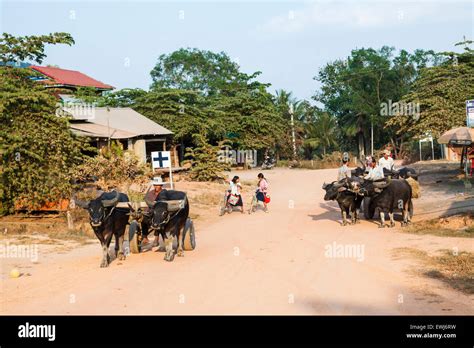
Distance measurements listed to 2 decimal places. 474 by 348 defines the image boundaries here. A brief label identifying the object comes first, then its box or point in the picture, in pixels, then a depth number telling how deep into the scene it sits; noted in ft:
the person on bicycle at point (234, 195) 72.02
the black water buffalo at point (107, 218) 40.47
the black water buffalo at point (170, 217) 42.29
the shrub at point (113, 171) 72.38
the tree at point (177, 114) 143.02
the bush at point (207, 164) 114.32
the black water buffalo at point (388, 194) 56.54
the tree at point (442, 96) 95.45
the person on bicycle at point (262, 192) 73.26
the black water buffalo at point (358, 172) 64.45
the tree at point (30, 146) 64.23
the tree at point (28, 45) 69.46
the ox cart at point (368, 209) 59.97
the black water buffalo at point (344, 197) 57.88
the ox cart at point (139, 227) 43.12
